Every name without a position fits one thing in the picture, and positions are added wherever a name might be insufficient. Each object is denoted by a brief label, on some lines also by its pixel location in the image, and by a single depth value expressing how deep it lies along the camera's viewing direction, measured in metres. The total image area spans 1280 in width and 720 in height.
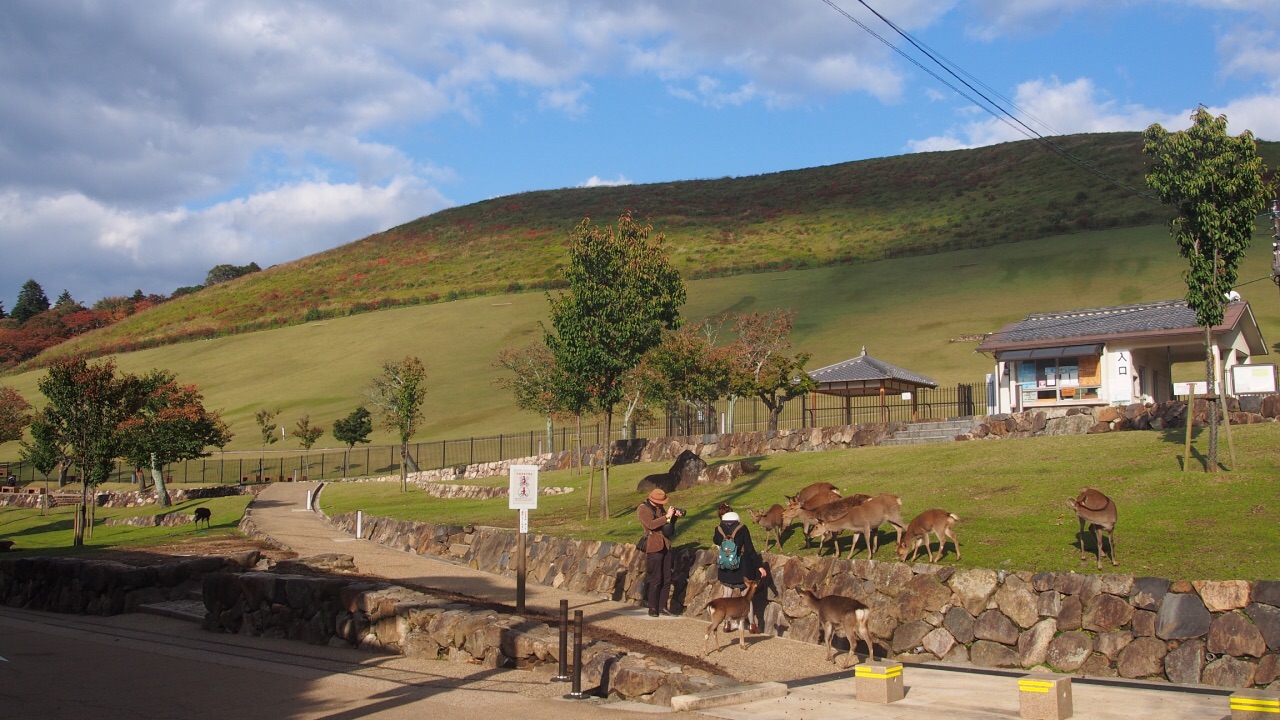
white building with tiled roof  34.66
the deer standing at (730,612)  14.51
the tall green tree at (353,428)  67.12
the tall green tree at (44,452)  51.85
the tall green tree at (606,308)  27.69
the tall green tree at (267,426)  72.69
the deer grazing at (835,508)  16.75
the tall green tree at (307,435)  69.50
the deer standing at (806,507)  17.33
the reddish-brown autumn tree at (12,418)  80.12
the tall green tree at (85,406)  37.50
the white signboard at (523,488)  15.16
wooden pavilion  40.25
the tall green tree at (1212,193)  19.59
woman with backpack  15.56
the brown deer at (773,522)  18.22
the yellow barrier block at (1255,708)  9.17
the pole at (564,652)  12.73
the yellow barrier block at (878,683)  11.09
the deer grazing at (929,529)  15.21
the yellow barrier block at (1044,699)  10.02
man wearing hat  16.88
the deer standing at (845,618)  13.53
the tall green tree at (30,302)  169.00
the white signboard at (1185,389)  38.31
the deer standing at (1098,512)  14.14
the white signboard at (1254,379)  30.39
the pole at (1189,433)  18.11
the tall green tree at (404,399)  49.50
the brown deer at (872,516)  16.16
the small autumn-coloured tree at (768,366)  43.75
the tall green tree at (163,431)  51.52
